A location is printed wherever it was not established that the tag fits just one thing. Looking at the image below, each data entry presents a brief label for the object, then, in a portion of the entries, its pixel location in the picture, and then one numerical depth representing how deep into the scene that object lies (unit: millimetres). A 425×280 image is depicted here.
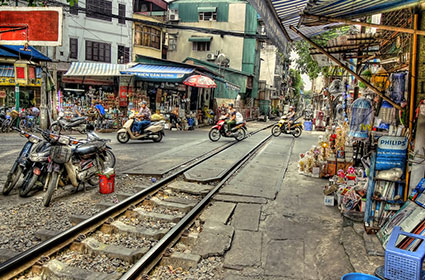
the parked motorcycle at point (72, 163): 5938
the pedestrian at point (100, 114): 18188
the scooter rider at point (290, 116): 18297
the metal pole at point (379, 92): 4836
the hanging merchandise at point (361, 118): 5816
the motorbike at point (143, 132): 13750
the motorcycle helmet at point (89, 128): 7671
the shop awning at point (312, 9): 4034
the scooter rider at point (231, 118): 15434
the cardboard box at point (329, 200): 6323
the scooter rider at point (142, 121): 13961
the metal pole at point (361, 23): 3935
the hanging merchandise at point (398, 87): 5117
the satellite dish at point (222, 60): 28750
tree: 19812
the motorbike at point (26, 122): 16797
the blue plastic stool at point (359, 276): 3283
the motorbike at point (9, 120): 16000
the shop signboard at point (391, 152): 4684
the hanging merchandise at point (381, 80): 5797
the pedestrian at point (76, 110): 18266
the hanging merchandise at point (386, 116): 5491
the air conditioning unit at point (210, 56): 31478
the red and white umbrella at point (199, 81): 18694
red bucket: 6688
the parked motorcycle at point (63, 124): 12711
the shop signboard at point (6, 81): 18719
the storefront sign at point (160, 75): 18562
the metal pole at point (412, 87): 4691
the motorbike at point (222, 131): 15398
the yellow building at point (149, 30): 27922
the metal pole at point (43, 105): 15559
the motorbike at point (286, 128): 18719
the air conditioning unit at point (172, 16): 32594
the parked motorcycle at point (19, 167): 6305
